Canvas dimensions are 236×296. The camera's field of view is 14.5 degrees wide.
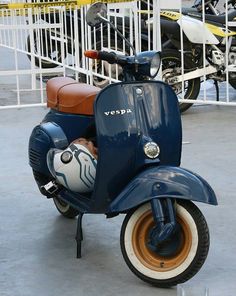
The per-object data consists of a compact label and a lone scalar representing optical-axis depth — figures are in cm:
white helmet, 461
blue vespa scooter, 417
